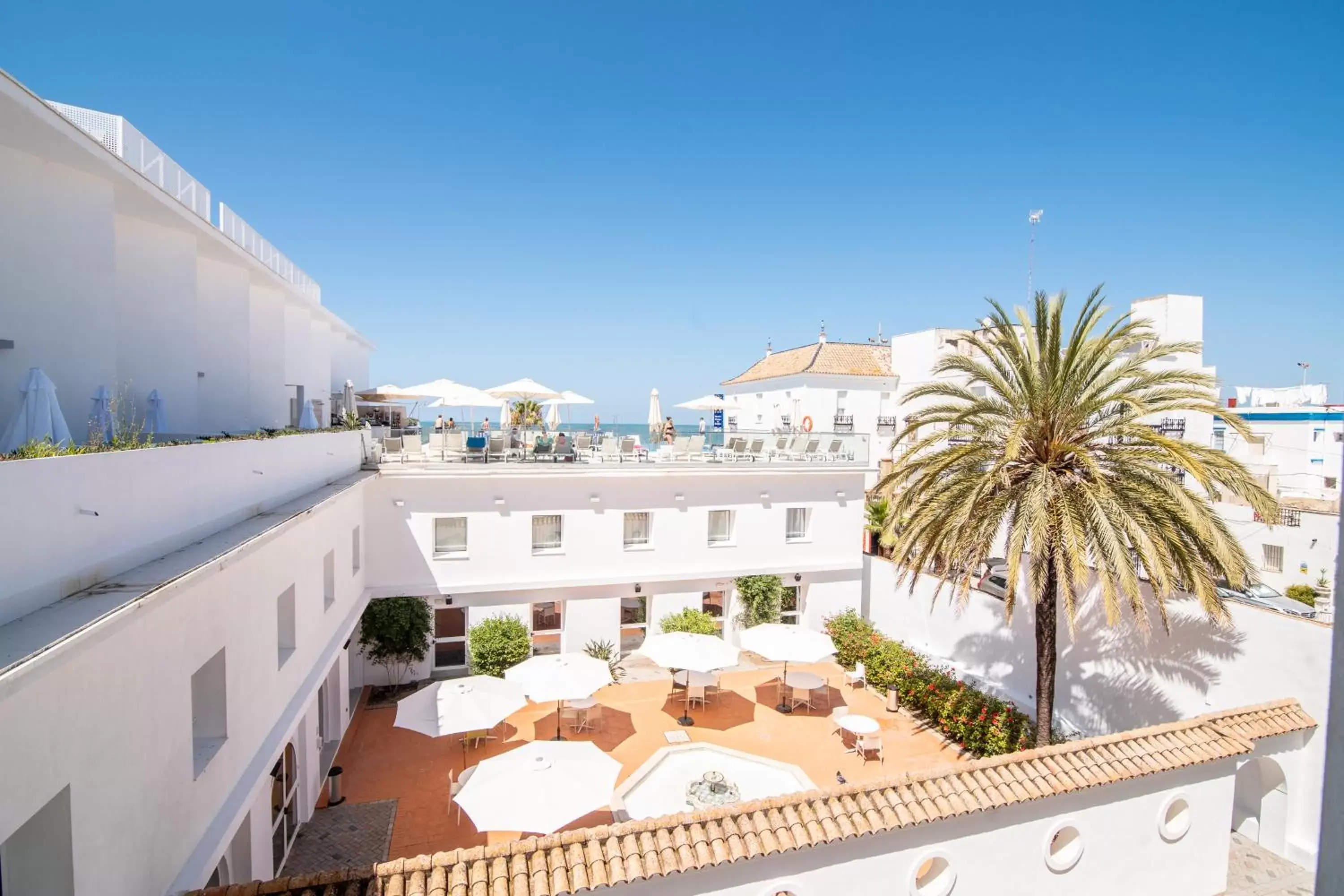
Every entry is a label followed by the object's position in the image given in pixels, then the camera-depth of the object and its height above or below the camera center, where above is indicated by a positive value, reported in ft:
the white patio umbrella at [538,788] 31.81 -18.87
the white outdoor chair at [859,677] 61.93 -24.04
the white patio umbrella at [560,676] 45.62 -18.58
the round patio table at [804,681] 55.77 -22.23
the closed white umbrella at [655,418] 80.84 +1.03
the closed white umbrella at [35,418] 20.29 +0.08
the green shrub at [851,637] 62.85 -20.90
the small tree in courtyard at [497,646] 57.52 -19.93
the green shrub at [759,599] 67.72 -18.10
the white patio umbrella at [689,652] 51.83 -18.81
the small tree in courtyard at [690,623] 63.98 -19.63
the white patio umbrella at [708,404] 98.99 +3.44
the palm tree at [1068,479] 36.45 -3.08
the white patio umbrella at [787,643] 54.54 -18.94
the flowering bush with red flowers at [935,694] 46.96 -21.79
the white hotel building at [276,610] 15.65 -8.94
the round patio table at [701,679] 56.85 -22.70
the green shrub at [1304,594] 75.15 -19.23
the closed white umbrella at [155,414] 32.89 +0.36
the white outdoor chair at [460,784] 37.14 -21.21
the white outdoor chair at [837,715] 50.90 -23.77
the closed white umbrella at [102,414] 27.20 +0.27
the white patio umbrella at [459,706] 41.42 -18.90
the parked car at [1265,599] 44.75 -14.38
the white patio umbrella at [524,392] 72.74 +3.72
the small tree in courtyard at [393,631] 56.29 -18.22
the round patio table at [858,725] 47.02 -21.97
